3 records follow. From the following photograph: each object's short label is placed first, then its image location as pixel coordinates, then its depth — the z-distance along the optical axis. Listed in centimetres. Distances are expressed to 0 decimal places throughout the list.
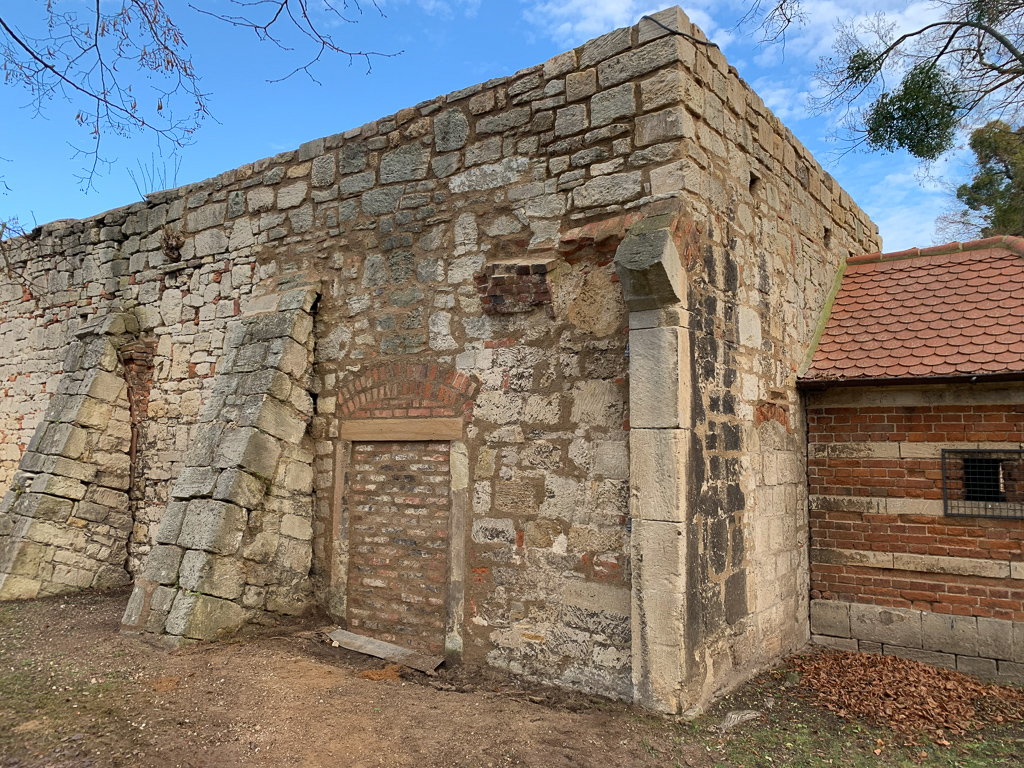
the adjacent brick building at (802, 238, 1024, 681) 502
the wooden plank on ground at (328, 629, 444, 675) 488
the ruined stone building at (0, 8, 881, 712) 425
